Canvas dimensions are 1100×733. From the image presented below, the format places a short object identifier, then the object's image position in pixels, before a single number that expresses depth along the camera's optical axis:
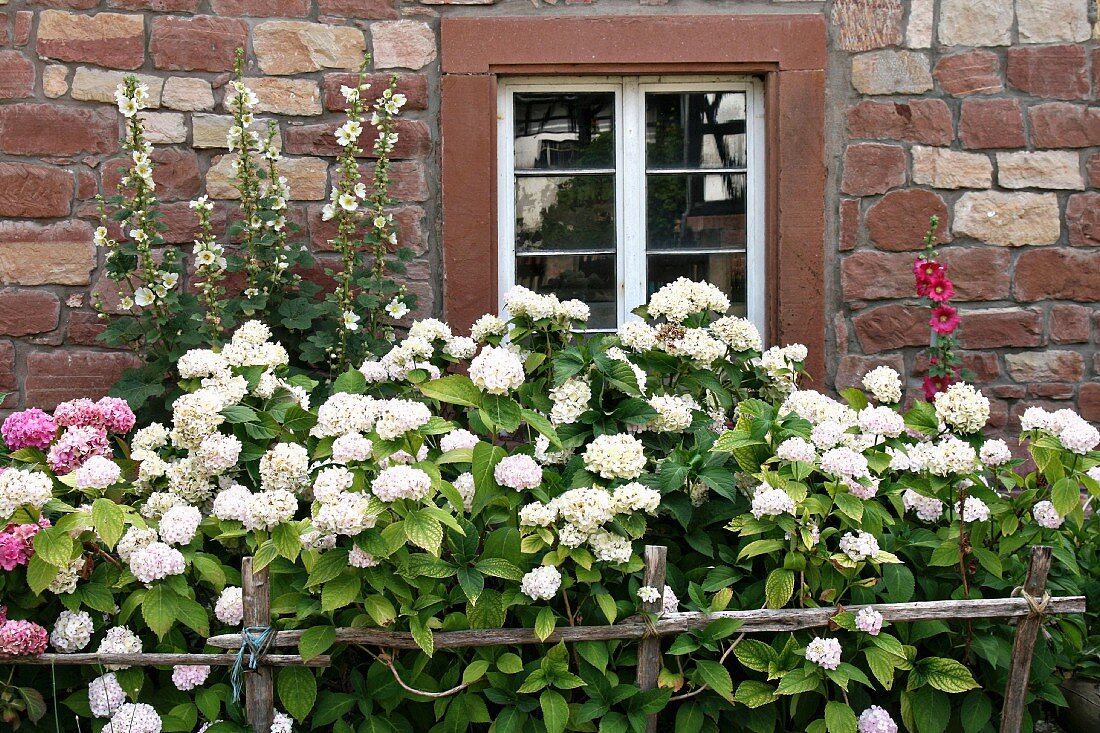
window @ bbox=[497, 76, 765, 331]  4.25
